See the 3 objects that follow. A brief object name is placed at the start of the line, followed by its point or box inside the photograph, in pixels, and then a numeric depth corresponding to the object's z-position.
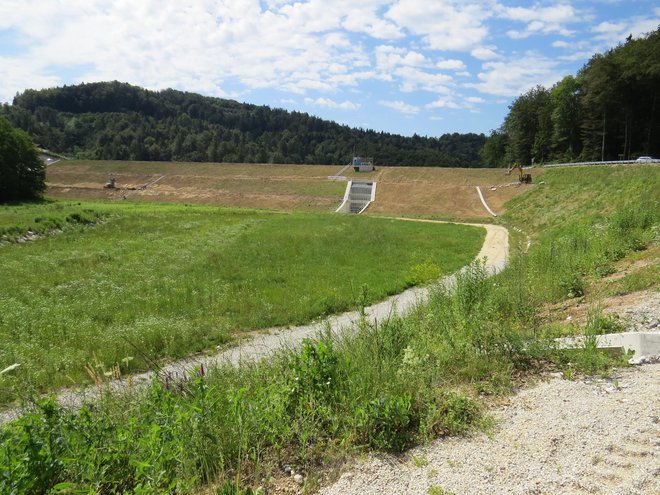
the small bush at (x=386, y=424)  4.19
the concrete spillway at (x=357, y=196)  50.75
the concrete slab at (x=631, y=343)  5.82
